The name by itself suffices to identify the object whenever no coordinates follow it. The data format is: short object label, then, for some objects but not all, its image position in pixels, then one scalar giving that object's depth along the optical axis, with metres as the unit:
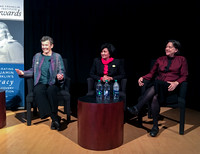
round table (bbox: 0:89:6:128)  2.85
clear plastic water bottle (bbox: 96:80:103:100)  2.54
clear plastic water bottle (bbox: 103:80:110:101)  2.54
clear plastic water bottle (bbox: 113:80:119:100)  2.58
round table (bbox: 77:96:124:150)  2.18
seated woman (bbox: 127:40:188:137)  2.75
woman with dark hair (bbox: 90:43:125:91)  3.42
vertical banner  3.68
